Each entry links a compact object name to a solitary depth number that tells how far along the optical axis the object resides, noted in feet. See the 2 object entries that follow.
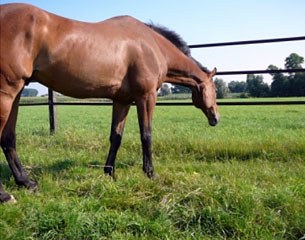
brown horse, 11.33
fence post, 26.27
